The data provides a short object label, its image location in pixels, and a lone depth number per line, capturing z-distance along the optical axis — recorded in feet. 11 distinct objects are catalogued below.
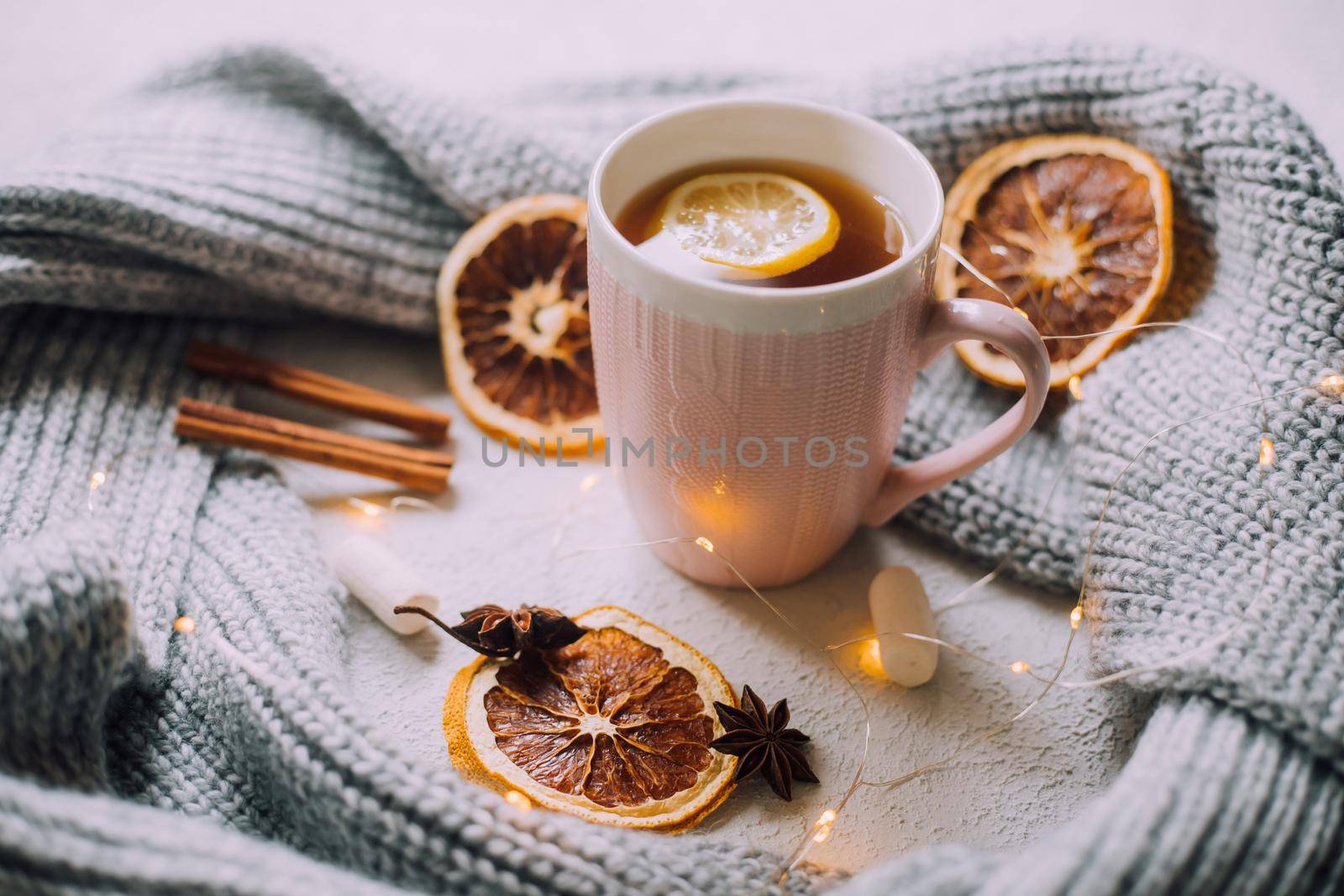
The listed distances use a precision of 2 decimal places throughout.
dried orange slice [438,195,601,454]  1.51
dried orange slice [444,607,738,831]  1.22
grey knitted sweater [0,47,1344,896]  1.10
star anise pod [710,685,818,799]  1.24
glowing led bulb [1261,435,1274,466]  1.25
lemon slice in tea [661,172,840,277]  1.26
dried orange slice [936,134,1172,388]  1.40
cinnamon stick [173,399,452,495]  1.43
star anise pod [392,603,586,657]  1.28
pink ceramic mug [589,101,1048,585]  1.16
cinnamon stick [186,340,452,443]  1.50
